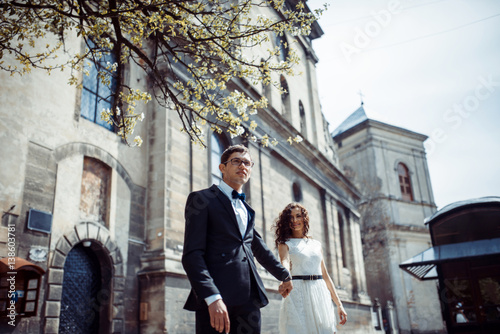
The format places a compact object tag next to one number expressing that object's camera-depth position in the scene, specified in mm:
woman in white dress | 4348
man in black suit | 2797
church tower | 26656
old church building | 7383
